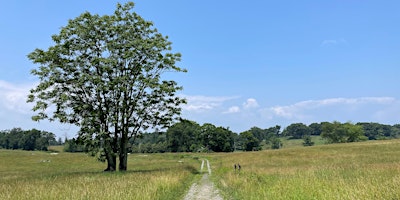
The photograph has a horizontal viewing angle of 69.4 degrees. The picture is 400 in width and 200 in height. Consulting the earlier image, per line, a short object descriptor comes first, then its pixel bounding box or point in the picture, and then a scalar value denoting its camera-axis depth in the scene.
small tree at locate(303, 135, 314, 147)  175.11
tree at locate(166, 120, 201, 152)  143.73
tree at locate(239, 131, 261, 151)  140.50
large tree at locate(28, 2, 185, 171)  27.48
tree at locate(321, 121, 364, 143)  140.75
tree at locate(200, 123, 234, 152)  133.50
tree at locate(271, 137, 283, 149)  173.91
